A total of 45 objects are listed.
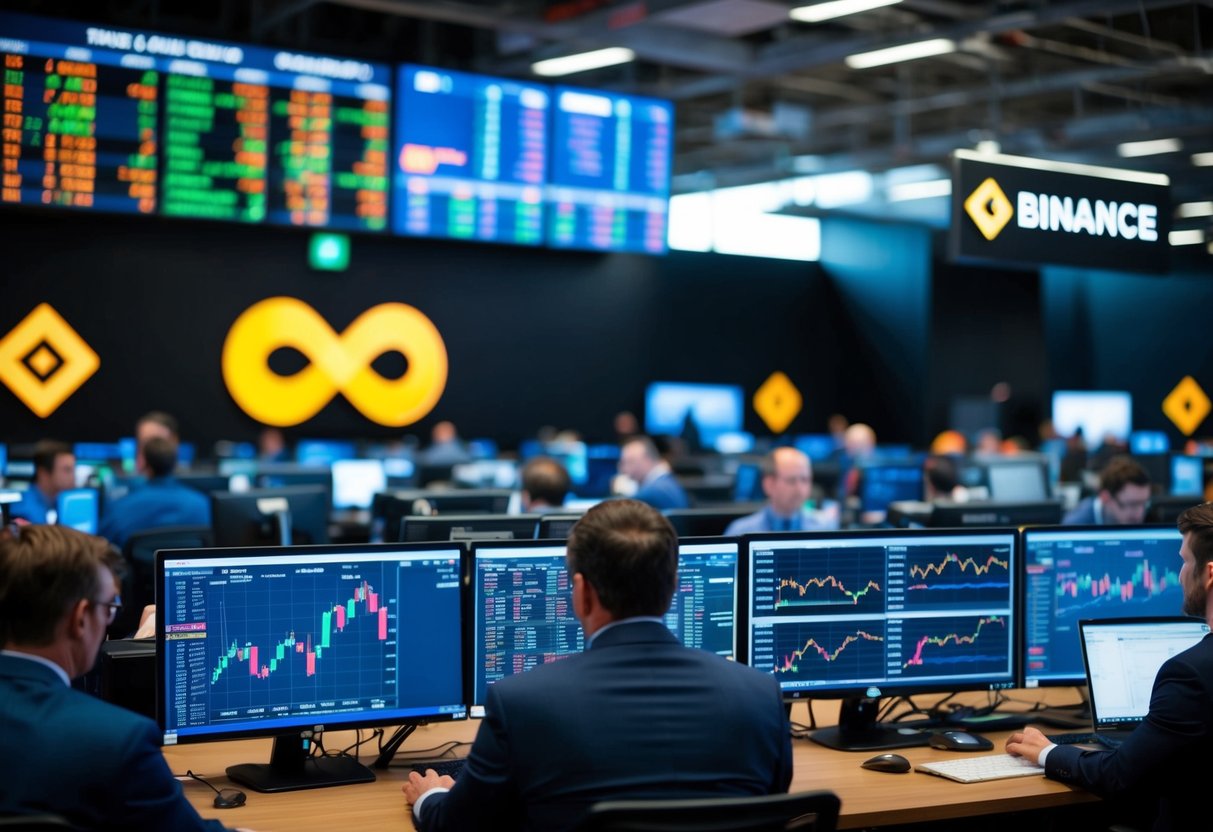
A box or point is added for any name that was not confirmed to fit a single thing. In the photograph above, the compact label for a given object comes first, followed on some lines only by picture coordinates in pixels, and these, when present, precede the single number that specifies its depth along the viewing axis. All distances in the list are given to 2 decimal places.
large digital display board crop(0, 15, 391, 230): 7.84
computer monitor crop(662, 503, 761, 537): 4.79
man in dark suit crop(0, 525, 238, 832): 1.93
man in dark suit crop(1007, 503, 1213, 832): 2.69
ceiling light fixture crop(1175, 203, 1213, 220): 16.44
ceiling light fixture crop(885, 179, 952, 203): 15.77
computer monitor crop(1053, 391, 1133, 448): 18.78
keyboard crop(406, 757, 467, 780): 2.89
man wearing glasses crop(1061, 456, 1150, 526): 5.64
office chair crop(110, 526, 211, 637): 5.14
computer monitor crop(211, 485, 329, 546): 5.27
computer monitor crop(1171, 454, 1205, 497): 9.74
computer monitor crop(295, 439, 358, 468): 10.30
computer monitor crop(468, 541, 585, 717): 3.01
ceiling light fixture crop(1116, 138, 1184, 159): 13.43
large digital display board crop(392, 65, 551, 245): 9.02
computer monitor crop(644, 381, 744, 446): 15.49
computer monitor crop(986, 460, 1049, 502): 7.53
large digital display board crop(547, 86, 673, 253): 9.55
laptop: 3.24
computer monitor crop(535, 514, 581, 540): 4.00
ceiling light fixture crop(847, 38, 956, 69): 9.54
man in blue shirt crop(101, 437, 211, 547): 5.91
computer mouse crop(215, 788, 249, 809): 2.66
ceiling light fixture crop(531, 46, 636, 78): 10.64
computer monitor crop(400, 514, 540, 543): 4.12
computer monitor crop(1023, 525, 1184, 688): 3.52
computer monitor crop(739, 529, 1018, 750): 3.25
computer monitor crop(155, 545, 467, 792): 2.73
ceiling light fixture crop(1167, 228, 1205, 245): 14.41
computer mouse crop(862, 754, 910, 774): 3.02
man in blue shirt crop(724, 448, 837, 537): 5.77
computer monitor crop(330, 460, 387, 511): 9.02
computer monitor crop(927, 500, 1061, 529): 4.90
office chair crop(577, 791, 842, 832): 1.91
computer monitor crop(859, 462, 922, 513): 8.19
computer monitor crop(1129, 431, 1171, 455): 16.11
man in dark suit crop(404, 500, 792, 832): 2.10
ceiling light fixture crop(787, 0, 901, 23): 8.41
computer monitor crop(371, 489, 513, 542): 5.50
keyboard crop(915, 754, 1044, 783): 2.96
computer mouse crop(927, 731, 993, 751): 3.22
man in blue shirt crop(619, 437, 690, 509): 6.64
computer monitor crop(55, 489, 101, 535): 6.05
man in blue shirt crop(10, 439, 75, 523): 6.31
